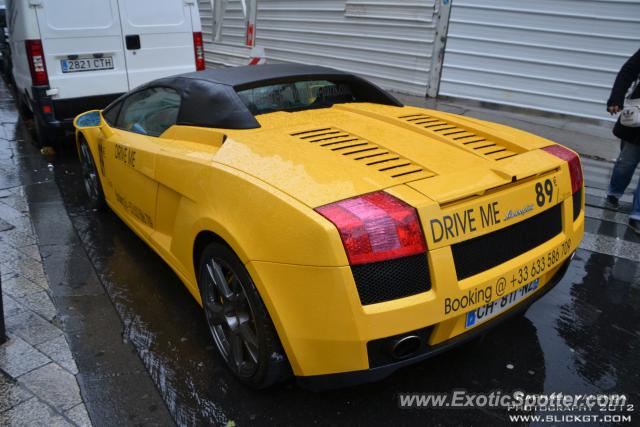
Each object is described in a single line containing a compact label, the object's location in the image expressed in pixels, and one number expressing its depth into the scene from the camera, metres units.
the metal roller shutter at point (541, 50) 7.21
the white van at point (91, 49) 5.77
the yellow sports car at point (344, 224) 1.87
